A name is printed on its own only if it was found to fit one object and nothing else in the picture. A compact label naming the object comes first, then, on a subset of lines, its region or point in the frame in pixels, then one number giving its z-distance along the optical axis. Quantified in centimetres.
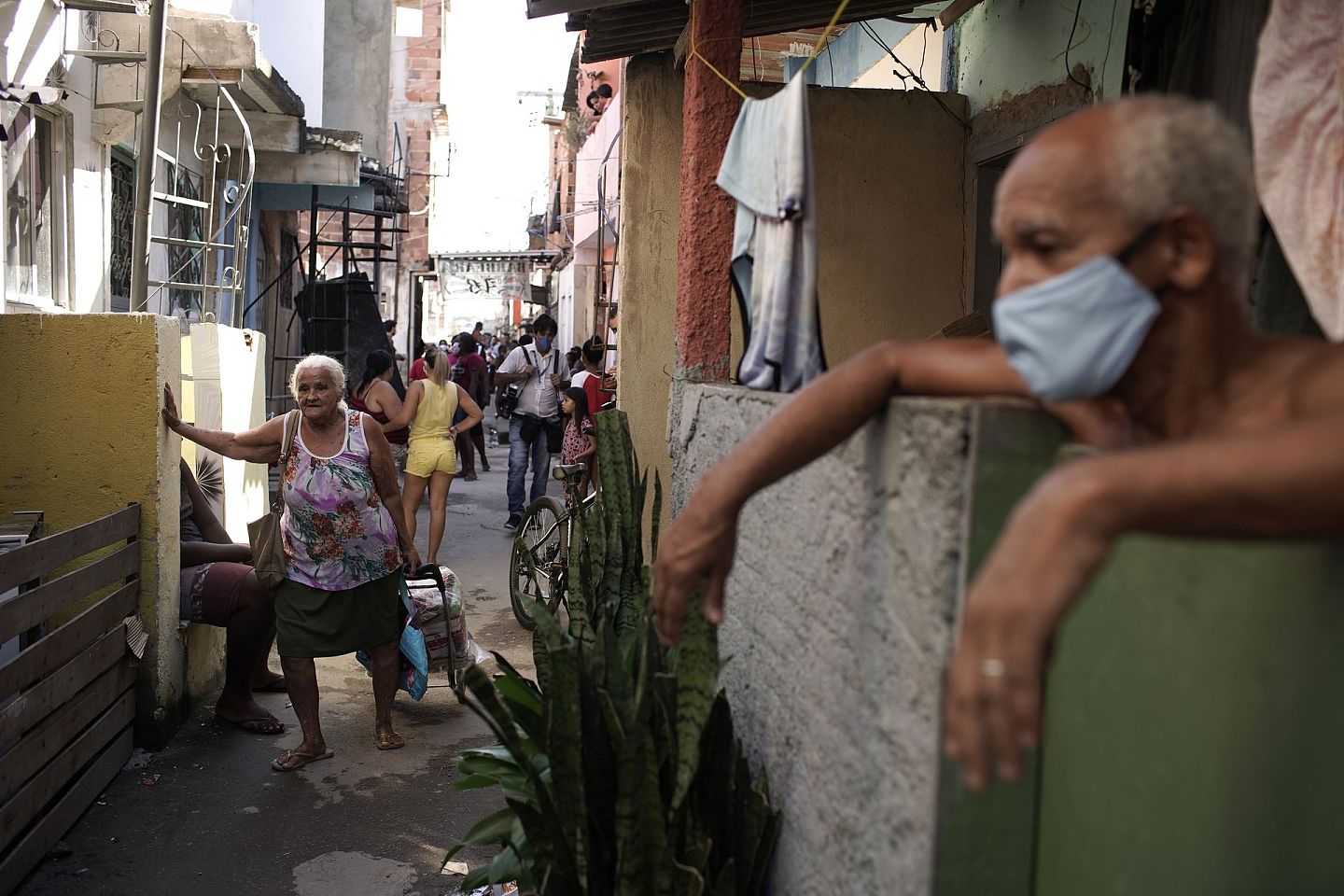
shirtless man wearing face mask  113
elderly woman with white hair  492
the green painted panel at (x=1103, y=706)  148
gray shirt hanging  311
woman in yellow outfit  852
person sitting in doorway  536
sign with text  3919
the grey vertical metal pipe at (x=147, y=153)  652
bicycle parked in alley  710
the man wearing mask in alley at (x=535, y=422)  1059
